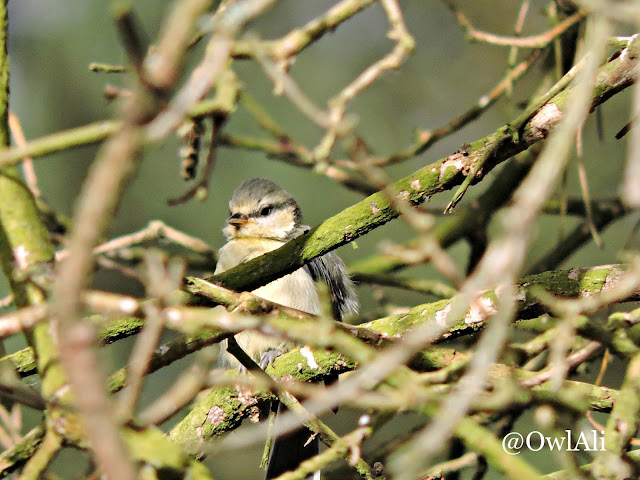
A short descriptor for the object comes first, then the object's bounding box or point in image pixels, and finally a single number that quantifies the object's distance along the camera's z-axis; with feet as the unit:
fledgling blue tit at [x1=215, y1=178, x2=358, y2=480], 27.02
